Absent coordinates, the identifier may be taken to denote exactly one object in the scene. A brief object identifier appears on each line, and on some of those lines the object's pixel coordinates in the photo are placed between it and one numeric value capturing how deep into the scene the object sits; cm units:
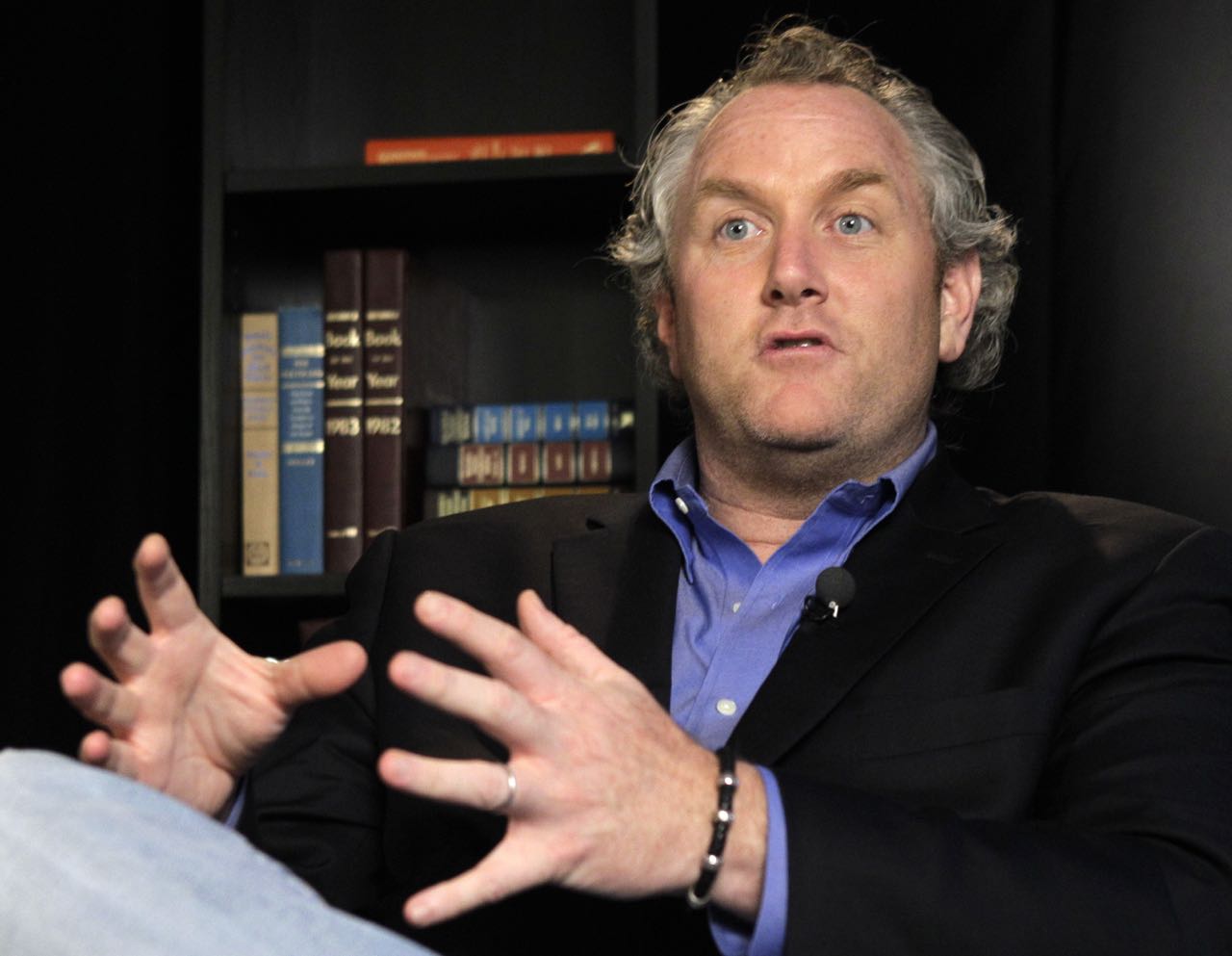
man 104
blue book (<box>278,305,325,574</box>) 221
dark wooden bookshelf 229
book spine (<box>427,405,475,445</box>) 221
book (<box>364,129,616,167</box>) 222
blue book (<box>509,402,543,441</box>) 220
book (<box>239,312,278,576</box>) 221
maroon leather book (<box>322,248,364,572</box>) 217
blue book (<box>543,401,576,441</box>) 220
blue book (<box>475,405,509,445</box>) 220
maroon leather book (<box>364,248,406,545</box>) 217
